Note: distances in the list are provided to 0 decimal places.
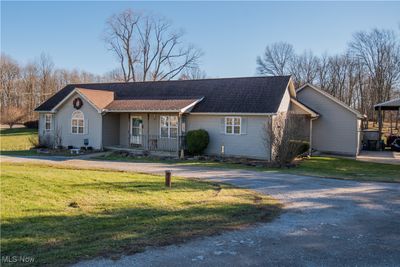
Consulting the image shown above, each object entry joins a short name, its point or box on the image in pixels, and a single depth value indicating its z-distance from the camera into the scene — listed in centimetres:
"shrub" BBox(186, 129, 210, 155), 2120
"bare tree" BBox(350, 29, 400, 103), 4881
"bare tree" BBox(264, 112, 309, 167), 1768
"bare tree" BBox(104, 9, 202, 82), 5971
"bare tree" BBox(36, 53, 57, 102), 5900
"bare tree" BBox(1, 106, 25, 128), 4822
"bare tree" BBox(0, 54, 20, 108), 5775
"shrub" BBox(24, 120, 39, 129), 4622
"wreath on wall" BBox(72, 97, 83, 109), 2448
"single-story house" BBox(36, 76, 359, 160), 2100
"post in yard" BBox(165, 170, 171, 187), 1048
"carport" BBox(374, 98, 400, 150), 2478
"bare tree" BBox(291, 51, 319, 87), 5788
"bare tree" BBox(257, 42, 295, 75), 6316
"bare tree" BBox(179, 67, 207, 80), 6044
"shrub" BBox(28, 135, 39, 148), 2598
